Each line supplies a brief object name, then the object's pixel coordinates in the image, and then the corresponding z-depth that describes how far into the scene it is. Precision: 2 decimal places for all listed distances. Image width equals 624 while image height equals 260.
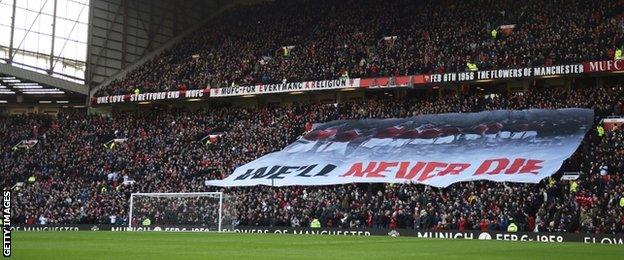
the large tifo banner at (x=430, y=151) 45.56
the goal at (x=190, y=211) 46.78
